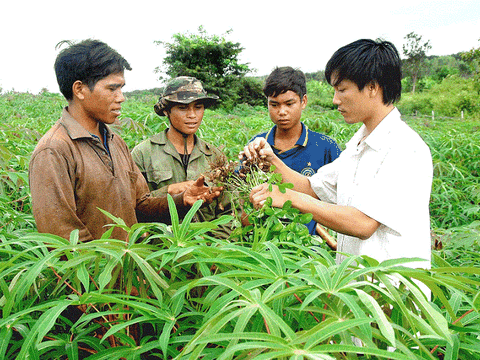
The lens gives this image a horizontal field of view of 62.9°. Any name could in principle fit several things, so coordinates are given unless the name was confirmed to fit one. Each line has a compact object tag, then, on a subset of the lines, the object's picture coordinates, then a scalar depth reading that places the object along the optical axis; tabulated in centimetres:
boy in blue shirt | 231
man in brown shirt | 137
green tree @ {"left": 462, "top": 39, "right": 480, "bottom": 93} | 1821
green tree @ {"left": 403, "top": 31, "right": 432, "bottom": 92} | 3328
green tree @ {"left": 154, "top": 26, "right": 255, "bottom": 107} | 2083
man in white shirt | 123
